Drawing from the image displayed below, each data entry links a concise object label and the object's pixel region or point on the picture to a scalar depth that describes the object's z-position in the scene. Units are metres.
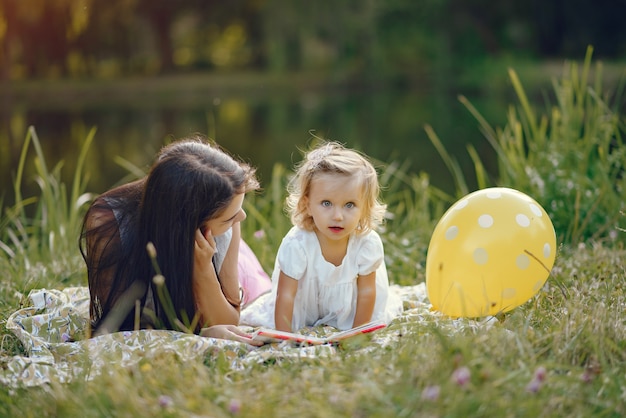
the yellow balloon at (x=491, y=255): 2.45
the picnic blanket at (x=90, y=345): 2.15
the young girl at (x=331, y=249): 2.52
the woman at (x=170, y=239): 2.40
